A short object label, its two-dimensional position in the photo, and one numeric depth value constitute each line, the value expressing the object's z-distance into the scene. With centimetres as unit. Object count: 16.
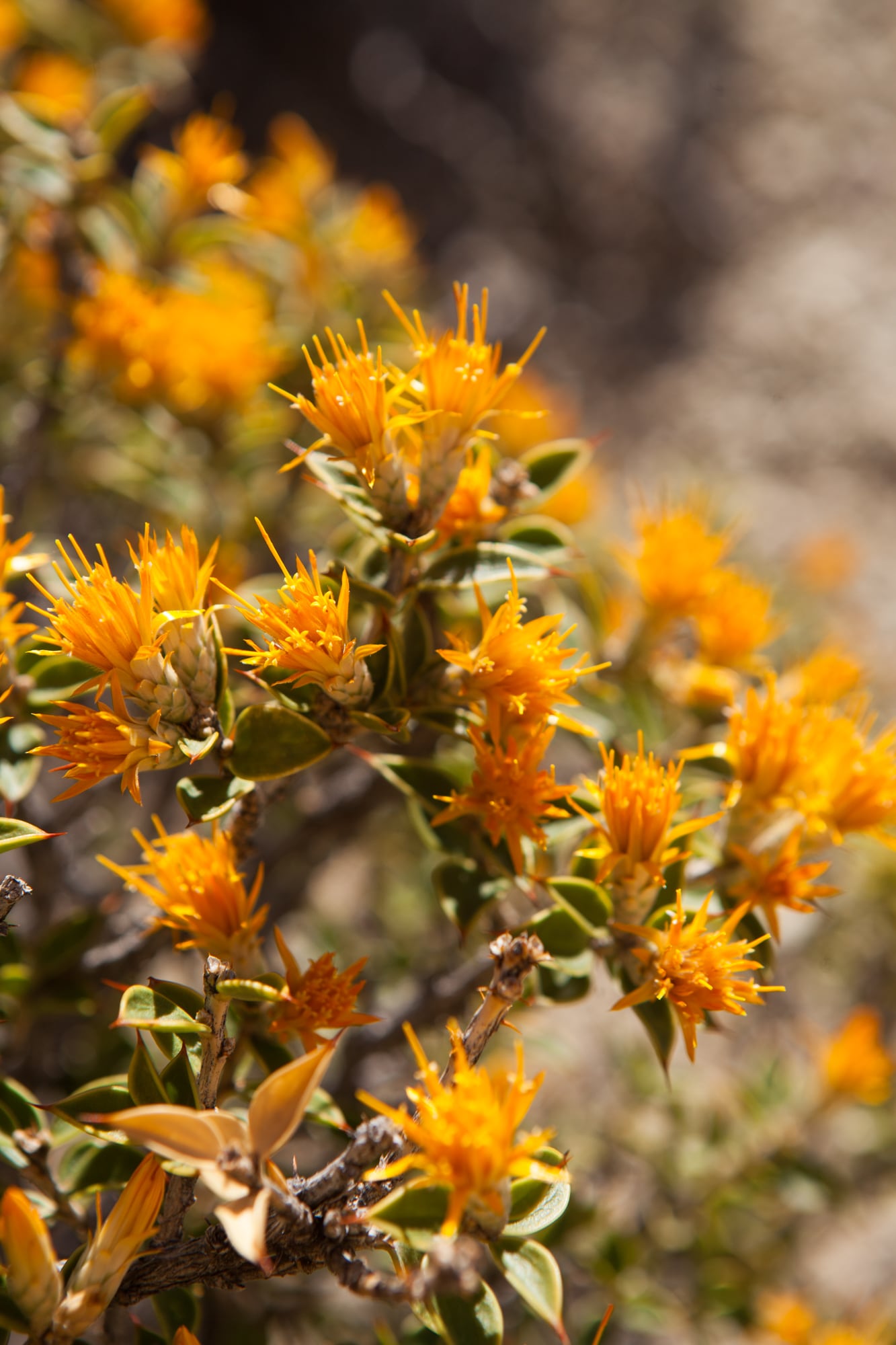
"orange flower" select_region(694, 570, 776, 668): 47
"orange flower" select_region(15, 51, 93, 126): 62
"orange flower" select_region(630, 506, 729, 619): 46
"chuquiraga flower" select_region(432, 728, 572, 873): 40
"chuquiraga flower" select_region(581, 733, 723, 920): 40
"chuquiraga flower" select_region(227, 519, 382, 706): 39
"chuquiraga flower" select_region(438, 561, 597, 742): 39
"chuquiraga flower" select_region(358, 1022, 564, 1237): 37
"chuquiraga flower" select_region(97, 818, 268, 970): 40
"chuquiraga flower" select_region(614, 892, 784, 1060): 39
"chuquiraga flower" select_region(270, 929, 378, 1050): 39
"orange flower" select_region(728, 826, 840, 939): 41
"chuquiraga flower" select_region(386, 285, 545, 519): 40
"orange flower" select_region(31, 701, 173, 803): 38
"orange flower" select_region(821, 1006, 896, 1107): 51
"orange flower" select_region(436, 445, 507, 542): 41
